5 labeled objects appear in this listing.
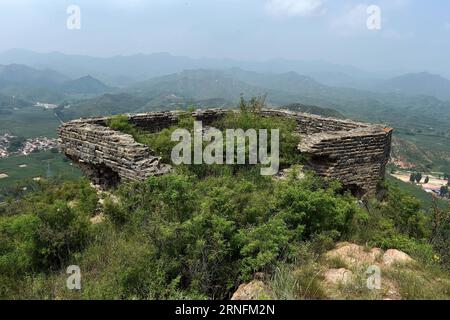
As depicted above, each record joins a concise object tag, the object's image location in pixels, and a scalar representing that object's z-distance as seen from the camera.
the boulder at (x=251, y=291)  3.32
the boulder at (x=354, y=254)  4.16
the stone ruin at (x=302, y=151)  6.93
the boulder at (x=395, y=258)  4.22
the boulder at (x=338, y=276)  3.62
